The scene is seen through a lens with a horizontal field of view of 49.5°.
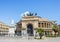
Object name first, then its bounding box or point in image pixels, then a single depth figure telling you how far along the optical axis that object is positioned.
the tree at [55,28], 26.52
